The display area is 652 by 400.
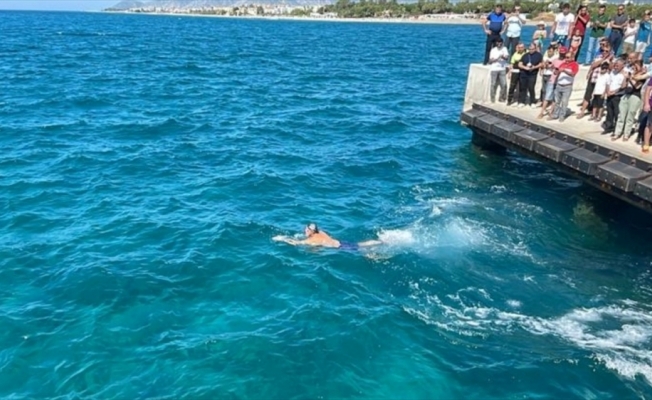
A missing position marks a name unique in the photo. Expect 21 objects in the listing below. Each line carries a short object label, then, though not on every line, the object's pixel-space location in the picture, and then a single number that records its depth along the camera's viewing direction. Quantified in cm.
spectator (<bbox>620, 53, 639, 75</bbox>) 1583
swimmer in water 1405
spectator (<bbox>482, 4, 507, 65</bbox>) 2155
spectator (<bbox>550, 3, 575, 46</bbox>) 2143
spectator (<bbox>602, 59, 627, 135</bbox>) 1599
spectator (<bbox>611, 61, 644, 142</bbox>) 1529
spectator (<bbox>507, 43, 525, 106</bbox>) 2008
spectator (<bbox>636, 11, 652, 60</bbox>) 2070
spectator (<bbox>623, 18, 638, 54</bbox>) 2027
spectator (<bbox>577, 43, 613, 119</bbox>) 1781
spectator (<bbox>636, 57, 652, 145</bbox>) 1517
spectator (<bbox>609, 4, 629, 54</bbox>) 2078
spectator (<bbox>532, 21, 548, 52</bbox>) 1981
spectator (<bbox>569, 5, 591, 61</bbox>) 2086
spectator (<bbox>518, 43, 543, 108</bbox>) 1941
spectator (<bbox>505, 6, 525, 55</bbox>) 2142
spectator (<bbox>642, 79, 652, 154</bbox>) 1428
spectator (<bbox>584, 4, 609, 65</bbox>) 2206
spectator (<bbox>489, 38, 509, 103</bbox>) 2089
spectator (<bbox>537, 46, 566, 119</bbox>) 1789
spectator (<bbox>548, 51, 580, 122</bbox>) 1741
